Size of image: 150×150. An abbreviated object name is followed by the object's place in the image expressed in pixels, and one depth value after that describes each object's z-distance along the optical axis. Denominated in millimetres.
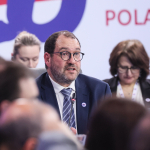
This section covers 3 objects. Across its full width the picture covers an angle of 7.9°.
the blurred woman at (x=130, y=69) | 6340
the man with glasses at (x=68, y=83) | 5870
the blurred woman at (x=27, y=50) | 6525
